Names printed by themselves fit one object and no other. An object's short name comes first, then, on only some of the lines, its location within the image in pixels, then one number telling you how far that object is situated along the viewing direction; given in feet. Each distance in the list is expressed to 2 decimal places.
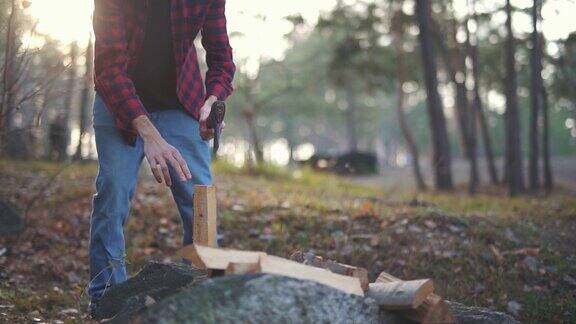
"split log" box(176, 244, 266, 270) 7.76
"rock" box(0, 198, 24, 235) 19.47
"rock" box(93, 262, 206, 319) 9.69
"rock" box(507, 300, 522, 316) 14.90
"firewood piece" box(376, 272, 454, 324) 8.31
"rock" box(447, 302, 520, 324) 10.06
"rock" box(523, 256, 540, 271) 17.11
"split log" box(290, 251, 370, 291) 9.02
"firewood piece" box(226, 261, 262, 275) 7.98
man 10.44
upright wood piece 9.23
